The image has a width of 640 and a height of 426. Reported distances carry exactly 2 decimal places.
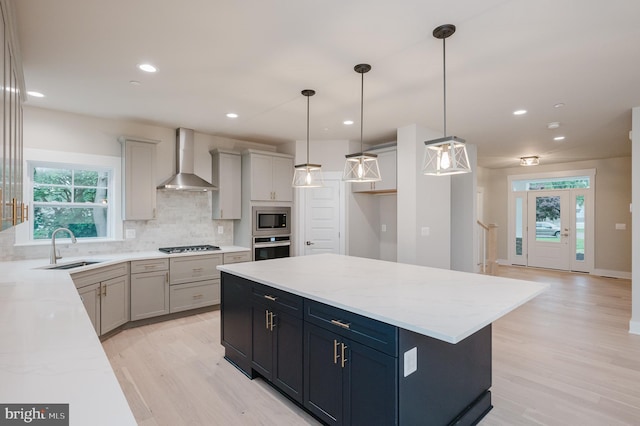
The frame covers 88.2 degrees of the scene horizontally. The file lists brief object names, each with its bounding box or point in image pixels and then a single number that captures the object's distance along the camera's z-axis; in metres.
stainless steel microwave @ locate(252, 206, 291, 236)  4.95
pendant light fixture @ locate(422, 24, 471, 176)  2.10
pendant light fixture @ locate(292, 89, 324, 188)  3.11
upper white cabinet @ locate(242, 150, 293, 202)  4.94
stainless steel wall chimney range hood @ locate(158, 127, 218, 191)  4.48
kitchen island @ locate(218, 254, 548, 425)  1.67
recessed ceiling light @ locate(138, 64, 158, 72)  2.67
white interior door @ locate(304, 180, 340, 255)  5.24
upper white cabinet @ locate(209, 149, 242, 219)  4.89
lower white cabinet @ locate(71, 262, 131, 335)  3.23
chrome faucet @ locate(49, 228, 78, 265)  3.37
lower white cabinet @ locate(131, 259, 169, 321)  3.88
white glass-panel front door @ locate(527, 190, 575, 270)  7.62
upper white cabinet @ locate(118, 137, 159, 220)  4.15
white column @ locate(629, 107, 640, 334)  3.73
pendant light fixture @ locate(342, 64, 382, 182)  2.70
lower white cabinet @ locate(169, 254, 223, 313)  4.17
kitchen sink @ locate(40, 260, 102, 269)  3.30
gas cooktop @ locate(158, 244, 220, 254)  4.36
